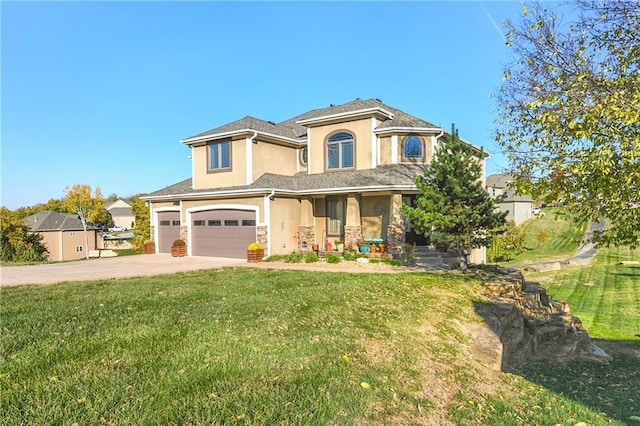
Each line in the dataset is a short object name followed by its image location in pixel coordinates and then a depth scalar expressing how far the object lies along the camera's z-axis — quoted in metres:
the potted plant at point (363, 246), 16.06
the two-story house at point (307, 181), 16.67
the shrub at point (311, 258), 15.29
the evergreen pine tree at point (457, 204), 11.82
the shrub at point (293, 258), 15.52
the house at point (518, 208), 43.31
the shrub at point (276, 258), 16.02
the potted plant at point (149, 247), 21.17
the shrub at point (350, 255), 15.26
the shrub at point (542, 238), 31.19
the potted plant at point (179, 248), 19.03
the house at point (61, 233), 37.16
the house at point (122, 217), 88.12
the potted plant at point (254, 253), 15.98
